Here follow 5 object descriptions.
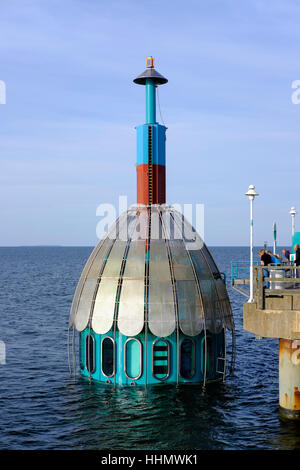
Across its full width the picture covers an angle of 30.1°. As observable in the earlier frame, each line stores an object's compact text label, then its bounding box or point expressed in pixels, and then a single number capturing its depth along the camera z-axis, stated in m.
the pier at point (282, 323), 22.02
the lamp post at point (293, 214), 38.00
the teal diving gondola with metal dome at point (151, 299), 28.22
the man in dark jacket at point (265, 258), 25.88
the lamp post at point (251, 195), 24.34
